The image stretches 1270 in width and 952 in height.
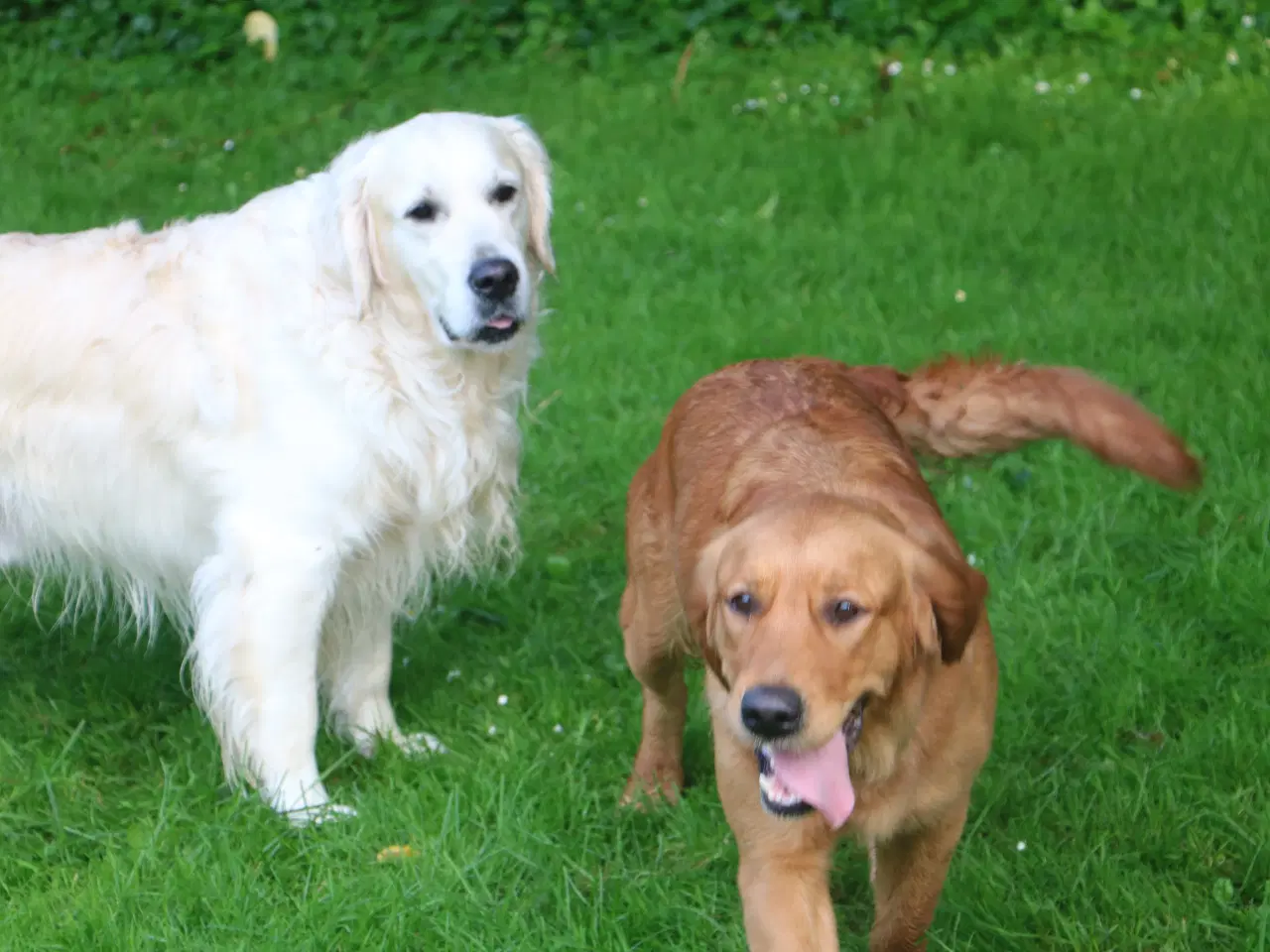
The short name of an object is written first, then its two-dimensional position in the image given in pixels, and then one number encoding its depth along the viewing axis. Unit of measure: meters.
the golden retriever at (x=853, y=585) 5.50
